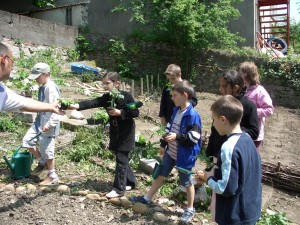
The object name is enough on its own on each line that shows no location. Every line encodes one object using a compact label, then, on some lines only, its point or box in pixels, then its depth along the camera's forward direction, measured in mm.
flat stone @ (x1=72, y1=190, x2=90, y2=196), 4238
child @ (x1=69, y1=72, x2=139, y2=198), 4168
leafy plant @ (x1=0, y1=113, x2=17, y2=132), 6398
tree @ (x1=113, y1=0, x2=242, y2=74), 11953
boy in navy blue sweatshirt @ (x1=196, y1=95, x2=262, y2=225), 2467
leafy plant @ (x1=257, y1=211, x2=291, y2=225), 3668
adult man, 3148
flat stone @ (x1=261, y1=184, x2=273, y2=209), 4597
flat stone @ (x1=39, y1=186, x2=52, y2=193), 4271
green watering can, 4707
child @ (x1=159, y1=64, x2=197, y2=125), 4539
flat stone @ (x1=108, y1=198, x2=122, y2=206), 4039
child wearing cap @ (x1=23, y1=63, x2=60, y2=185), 4457
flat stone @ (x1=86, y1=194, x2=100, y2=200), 4137
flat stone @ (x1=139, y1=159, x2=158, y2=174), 5047
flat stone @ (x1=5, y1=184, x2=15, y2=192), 4338
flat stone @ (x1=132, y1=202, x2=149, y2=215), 3867
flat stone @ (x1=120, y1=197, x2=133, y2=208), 3996
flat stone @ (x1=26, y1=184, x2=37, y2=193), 4250
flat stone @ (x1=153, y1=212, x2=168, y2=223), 3691
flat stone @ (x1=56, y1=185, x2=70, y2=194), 4285
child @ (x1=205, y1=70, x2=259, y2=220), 3471
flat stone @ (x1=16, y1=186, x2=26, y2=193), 4270
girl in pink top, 3902
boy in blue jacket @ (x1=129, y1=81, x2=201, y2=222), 3680
